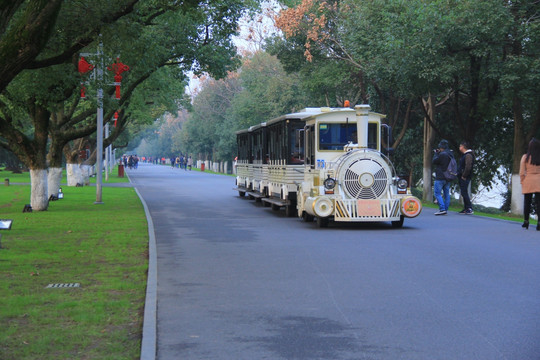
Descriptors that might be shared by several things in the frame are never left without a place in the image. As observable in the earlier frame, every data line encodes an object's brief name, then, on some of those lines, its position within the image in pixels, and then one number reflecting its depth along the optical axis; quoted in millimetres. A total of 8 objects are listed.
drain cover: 9547
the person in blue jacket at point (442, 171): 22344
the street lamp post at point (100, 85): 22016
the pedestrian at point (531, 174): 16328
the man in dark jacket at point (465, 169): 21906
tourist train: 17109
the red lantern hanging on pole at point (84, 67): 23025
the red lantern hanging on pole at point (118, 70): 24647
